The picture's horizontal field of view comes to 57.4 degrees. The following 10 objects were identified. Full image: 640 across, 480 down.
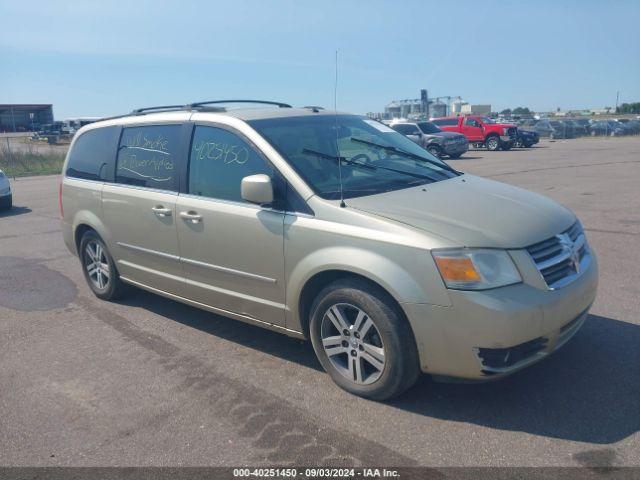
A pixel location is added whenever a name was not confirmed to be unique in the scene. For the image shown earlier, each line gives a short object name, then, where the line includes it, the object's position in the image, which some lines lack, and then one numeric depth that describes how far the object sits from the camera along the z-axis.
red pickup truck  29.55
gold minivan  3.34
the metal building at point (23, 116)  75.69
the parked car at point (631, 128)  40.38
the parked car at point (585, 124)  42.41
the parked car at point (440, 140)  24.97
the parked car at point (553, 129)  41.53
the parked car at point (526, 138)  30.23
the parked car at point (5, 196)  12.98
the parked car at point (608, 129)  40.69
